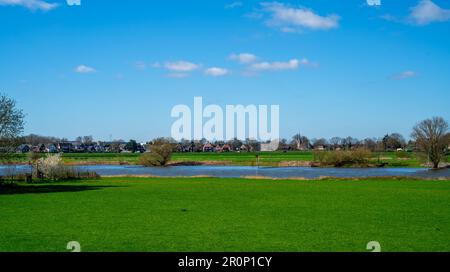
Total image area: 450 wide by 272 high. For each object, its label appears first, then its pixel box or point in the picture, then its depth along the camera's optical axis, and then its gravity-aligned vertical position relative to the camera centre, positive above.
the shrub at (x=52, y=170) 48.16 -1.96
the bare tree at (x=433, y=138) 85.50 +1.72
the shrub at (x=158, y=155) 102.50 -1.19
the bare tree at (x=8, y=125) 37.19 +1.88
